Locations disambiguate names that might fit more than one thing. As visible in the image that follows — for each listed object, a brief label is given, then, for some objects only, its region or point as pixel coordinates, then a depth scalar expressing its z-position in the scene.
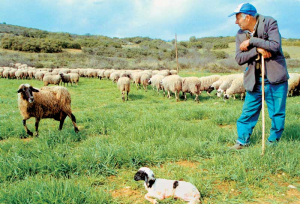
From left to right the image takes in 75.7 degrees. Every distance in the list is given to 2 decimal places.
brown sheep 4.97
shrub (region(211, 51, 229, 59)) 42.00
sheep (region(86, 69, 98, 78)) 27.39
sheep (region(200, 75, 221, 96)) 13.20
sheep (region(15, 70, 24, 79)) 23.57
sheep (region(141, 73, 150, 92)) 16.30
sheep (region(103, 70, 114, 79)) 25.24
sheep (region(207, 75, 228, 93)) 12.63
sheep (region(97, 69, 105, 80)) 25.84
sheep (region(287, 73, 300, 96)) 11.21
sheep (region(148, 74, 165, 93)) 14.58
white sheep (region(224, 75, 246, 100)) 10.59
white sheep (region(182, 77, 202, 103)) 11.41
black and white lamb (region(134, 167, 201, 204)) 2.25
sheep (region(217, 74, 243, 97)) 11.64
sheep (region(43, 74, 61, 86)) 18.06
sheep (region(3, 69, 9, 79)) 24.15
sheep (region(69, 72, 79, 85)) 19.83
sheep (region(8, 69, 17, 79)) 24.27
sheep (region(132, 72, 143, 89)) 17.27
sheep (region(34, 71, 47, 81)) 22.75
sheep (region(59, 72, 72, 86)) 19.03
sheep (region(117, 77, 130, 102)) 11.96
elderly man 3.09
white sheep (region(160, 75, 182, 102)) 11.83
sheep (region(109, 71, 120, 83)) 21.18
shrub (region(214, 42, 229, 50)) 53.66
